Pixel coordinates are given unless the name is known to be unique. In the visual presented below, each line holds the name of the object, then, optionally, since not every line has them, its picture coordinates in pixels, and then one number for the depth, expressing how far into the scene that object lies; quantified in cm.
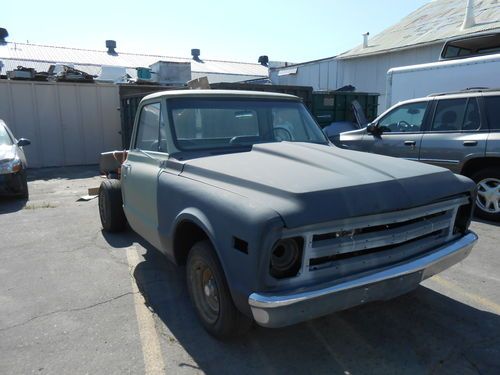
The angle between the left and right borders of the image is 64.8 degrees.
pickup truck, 232
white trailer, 766
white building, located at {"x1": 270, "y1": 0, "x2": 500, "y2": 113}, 1577
